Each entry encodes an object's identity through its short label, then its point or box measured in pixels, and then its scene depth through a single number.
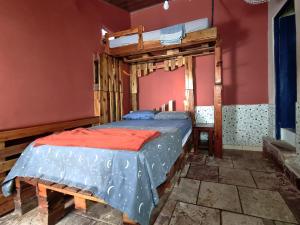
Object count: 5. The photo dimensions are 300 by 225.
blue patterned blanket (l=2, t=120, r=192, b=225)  1.15
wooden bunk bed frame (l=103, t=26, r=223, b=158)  2.96
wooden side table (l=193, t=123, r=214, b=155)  3.20
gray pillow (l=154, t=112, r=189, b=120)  3.20
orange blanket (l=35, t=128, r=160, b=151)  1.35
